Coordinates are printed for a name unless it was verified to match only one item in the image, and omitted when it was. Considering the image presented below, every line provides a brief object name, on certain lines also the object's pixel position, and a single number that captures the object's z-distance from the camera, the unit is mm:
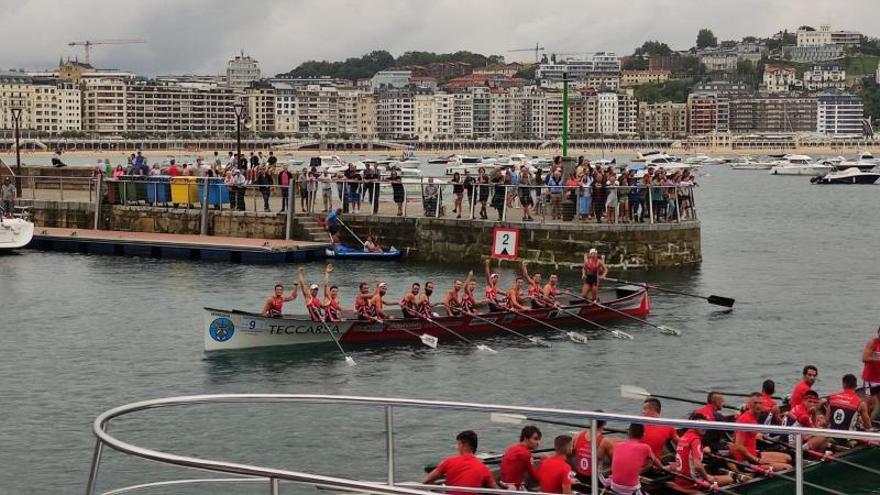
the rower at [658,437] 14945
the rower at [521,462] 13203
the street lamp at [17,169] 52594
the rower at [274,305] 26344
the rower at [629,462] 12719
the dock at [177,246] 40875
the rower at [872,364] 19812
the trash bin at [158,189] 46125
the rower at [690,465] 14633
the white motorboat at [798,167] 145500
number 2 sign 35656
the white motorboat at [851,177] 124062
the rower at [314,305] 26734
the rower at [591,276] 30266
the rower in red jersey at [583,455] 13305
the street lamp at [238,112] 52644
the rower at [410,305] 27719
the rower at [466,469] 12164
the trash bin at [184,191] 45469
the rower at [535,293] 29359
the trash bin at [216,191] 45062
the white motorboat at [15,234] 43406
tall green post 42344
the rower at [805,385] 17648
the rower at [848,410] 17422
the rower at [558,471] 12867
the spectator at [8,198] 46188
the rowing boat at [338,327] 26219
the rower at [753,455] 15070
